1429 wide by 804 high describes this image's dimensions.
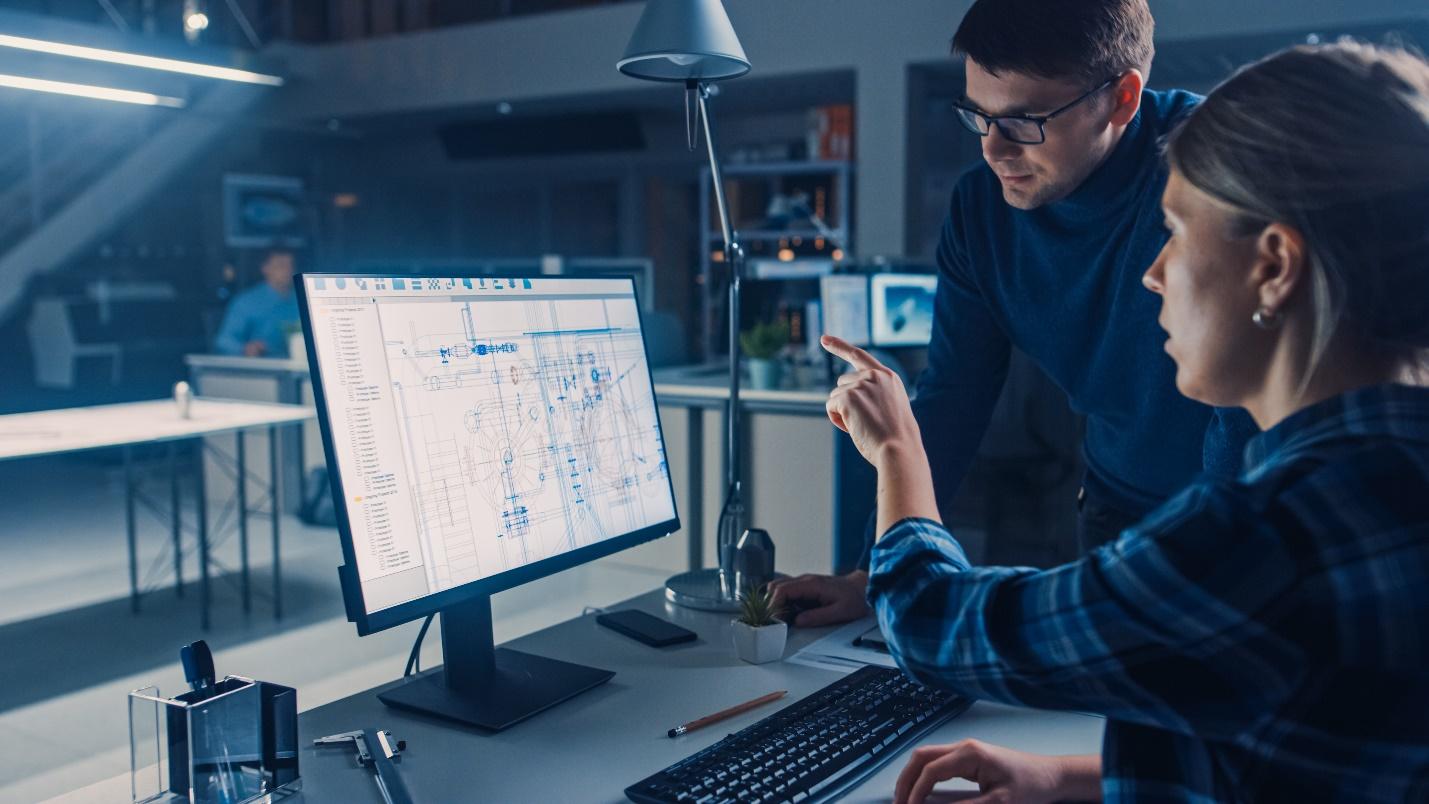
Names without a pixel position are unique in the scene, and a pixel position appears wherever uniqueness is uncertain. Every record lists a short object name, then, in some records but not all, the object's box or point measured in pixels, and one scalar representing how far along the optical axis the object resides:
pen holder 0.94
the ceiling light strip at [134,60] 4.73
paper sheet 1.31
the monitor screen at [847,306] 3.87
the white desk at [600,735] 0.98
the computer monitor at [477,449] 1.02
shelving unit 7.27
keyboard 0.93
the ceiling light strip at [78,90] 5.14
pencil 1.10
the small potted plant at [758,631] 1.31
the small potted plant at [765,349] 3.93
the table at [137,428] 3.45
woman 0.62
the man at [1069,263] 1.27
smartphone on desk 1.40
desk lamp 1.62
